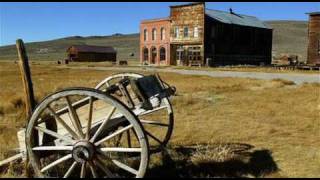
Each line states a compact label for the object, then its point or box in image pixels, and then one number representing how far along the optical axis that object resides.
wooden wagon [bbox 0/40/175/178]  4.76
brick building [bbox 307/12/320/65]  41.47
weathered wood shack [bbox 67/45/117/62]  80.06
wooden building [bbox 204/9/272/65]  47.06
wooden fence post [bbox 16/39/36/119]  5.46
